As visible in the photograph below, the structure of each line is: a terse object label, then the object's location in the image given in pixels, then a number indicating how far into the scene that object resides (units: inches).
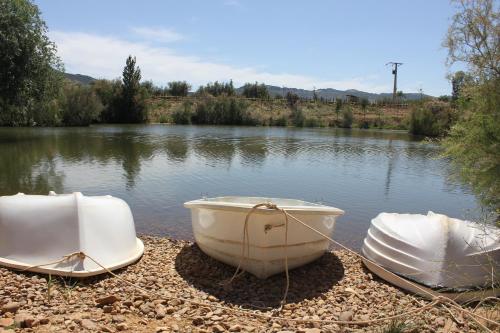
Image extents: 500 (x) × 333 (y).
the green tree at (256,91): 3705.7
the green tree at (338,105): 2908.0
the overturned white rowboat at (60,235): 226.6
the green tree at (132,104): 2434.8
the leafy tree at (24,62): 991.6
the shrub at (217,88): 3425.2
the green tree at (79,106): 1902.1
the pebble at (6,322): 165.1
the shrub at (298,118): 2652.1
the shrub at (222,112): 2568.9
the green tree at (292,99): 3120.1
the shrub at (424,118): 1947.3
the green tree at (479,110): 276.1
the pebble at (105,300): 198.5
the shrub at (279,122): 2650.1
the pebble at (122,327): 173.3
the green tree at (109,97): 2403.7
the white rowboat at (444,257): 237.3
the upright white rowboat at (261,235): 242.7
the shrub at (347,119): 2691.9
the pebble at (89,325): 168.7
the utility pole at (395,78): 3359.0
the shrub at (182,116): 2508.6
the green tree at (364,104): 3039.4
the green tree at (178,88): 3508.9
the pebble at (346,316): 198.3
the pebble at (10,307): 179.2
